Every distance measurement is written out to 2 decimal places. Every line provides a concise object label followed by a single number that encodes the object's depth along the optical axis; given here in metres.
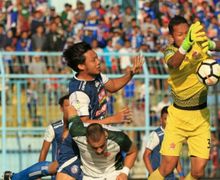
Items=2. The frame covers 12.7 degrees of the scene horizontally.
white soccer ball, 12.54
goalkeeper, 12.78
